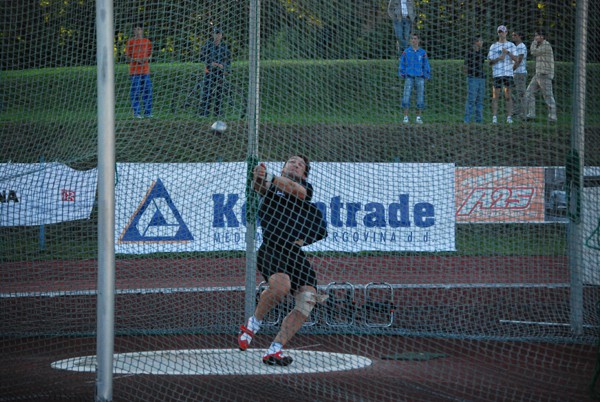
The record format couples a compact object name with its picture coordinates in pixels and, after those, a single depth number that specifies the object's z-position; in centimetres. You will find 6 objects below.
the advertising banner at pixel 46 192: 1536
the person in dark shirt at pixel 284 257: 1221
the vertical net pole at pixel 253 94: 1409
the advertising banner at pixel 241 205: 2011
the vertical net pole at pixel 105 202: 942
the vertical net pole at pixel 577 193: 1498
